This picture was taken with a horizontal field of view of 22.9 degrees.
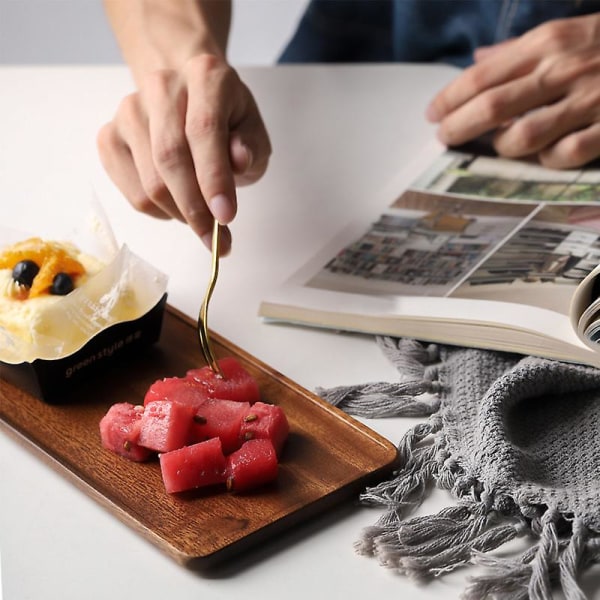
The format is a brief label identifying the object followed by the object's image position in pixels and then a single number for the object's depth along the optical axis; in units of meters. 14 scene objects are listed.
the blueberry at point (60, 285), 0.84
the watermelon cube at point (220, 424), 0.77
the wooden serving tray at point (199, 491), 0.73
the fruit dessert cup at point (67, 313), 0.82
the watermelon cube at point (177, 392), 0.79
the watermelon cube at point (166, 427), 0.76
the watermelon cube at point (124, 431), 0.77
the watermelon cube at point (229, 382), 0.81
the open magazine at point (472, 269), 0.84
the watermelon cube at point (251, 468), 0.75
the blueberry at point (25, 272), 0.84
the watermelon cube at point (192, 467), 0.74
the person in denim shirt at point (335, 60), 0.90
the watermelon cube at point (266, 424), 0.77
